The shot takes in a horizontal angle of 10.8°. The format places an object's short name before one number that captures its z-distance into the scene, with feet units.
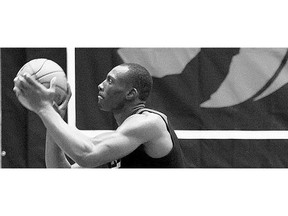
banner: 51.43
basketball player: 29.19
